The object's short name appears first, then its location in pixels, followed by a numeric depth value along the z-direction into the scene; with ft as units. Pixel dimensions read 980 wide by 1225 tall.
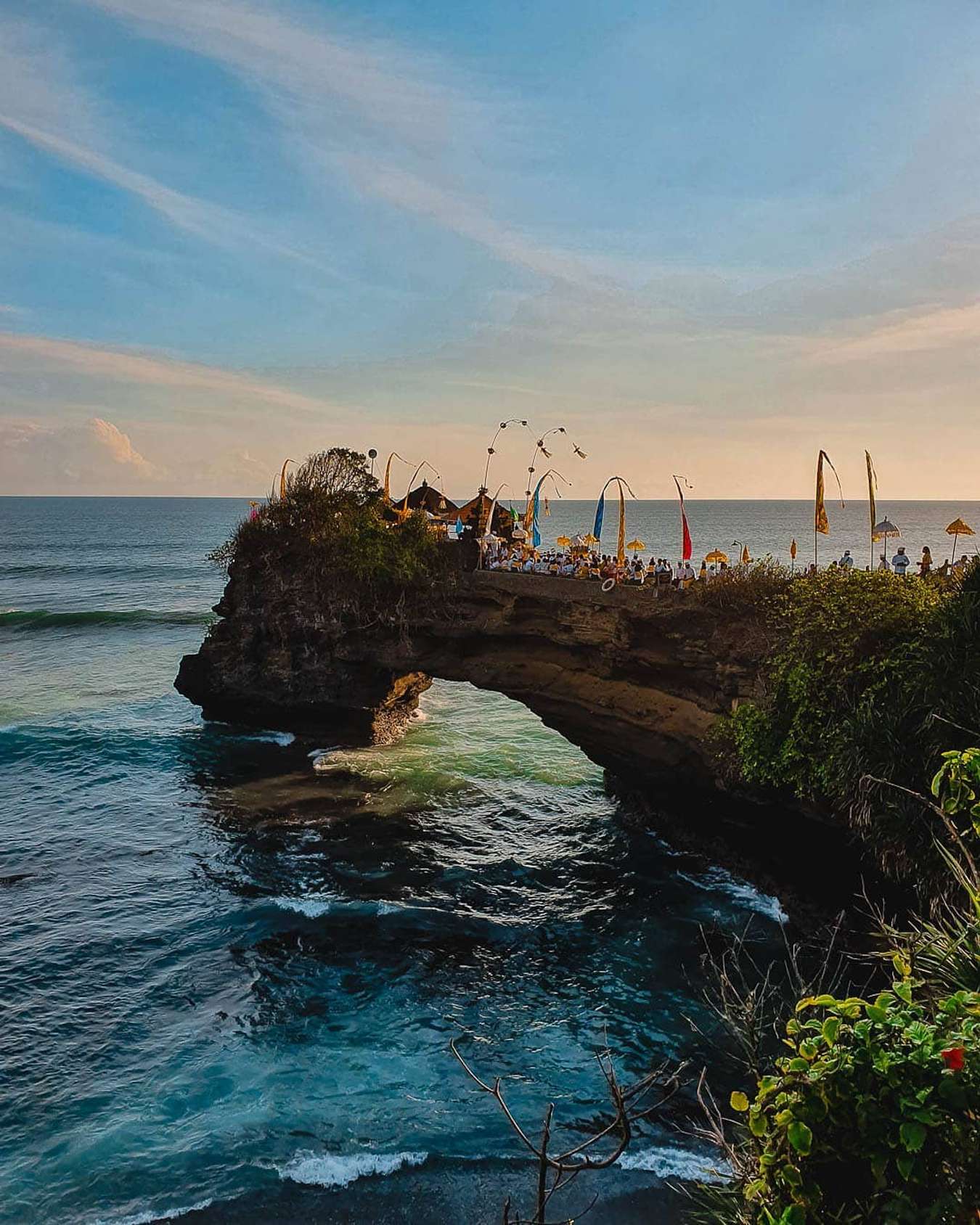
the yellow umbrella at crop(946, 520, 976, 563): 72.38
